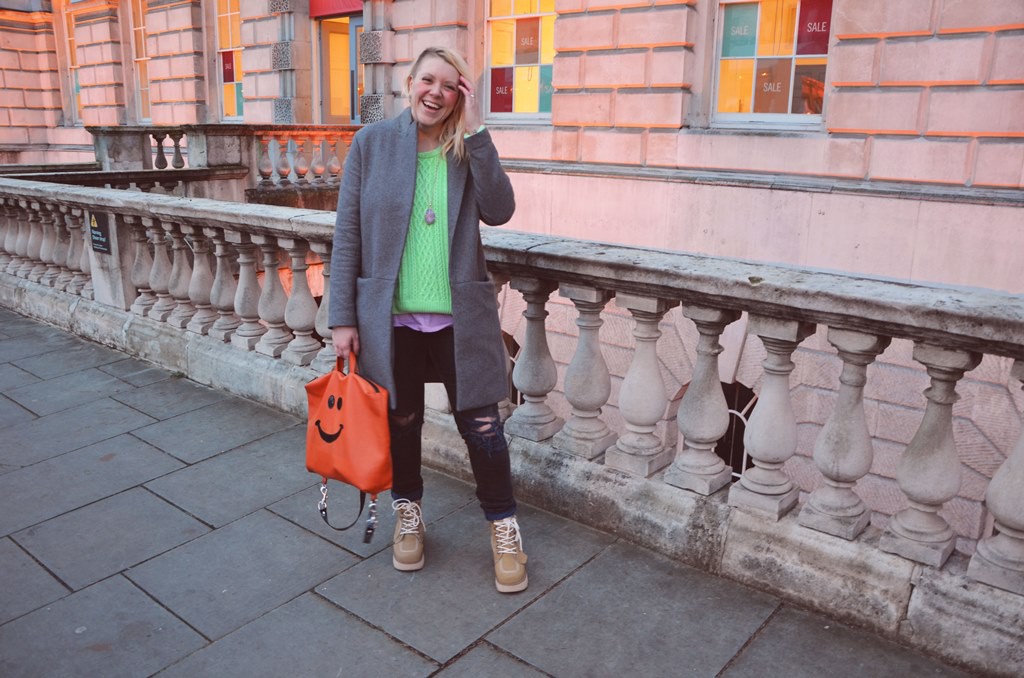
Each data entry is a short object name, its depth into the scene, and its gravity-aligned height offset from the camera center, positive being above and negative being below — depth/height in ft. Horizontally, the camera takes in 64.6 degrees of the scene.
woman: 8.54 -1.10
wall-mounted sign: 17.93 -1.86
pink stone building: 23.49 +0.83
